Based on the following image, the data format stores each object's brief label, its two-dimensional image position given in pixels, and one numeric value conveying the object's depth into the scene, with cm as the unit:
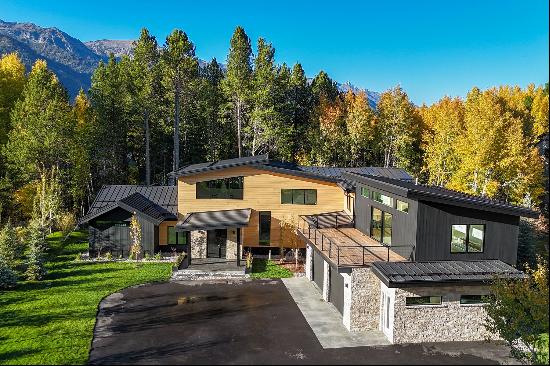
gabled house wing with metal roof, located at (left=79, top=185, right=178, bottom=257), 3098
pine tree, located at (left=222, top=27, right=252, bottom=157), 4850
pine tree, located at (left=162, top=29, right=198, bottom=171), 4450
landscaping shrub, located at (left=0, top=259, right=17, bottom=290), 2433
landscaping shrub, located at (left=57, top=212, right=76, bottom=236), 3931
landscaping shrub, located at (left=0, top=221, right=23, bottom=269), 2661
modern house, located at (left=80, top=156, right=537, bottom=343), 1800
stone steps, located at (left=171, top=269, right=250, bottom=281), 2688
